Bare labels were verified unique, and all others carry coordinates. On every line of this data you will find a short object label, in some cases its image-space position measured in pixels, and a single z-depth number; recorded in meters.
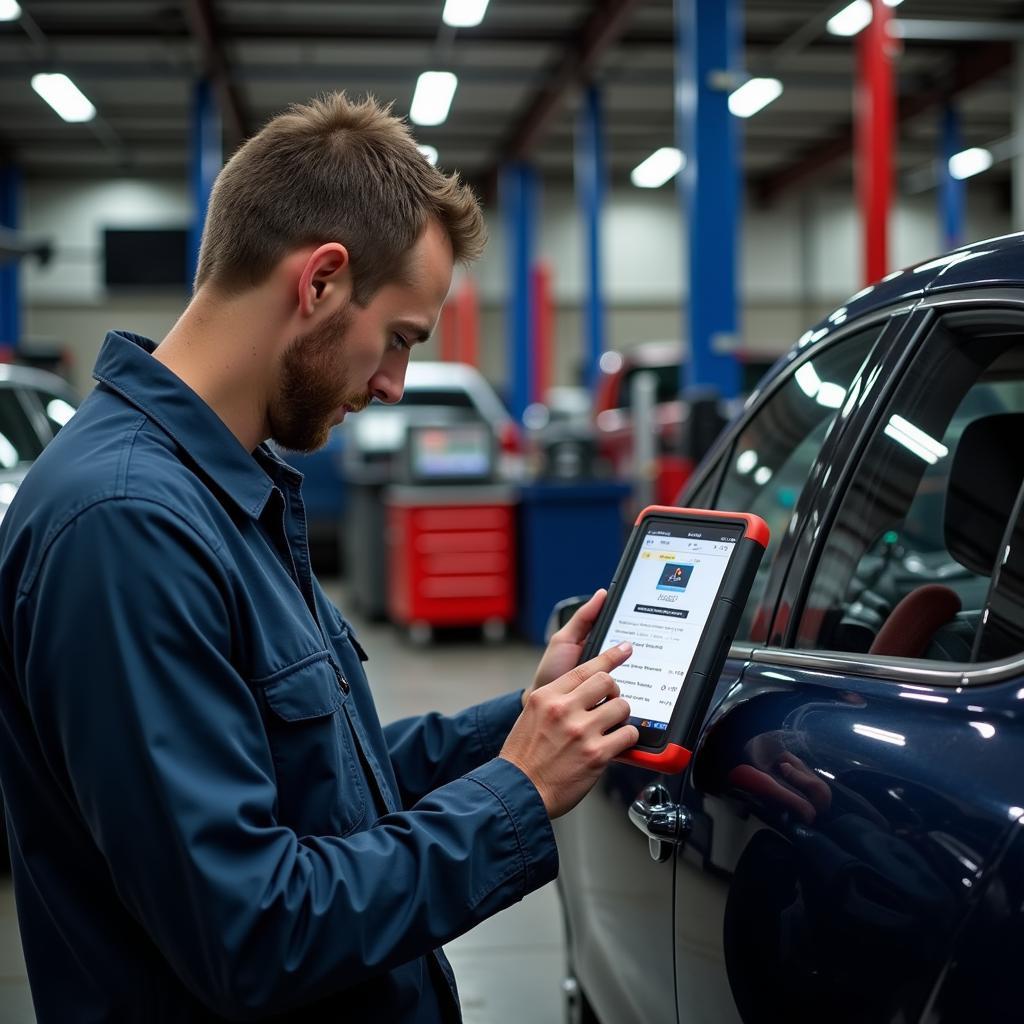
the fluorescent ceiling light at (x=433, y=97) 16.42
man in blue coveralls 1.11
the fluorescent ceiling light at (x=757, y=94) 16.34
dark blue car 1.16
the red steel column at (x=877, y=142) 6.76
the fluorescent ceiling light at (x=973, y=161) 19.52
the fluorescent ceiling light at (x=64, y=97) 16.69
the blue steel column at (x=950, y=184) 17.58
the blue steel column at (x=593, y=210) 15.82
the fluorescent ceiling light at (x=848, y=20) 13.74
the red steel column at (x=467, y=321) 20.34
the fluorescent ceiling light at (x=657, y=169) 22.02
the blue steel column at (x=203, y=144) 15.77
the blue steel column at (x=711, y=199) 8.50
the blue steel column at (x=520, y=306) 18.36
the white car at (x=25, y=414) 4.35
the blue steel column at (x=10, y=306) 19.84
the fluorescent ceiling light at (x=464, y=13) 13.28
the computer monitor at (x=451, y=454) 8.68
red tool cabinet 8.49
